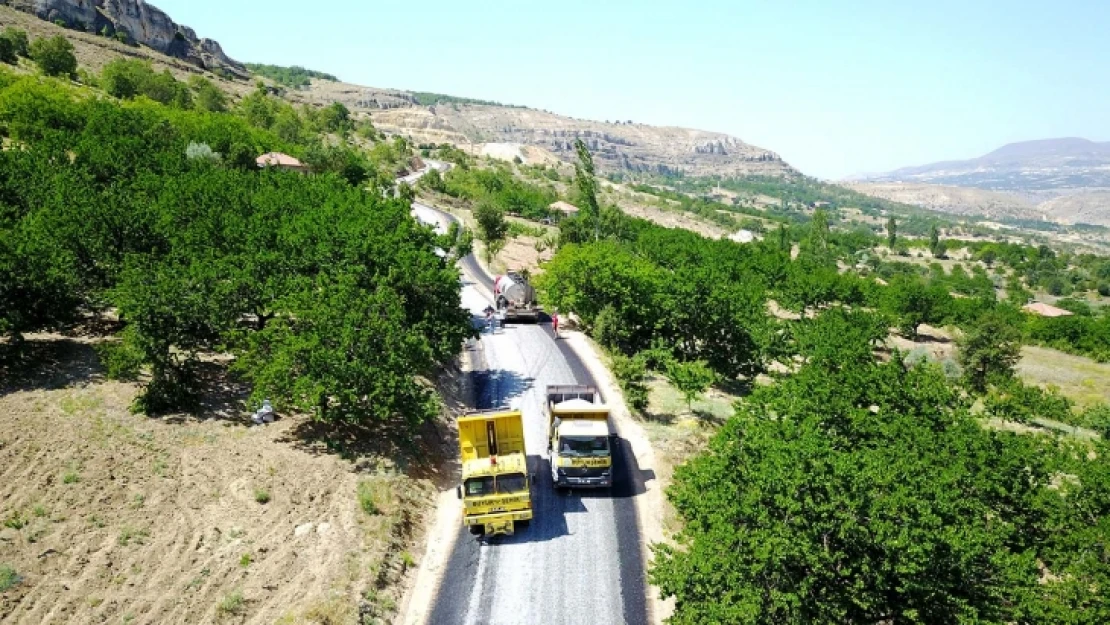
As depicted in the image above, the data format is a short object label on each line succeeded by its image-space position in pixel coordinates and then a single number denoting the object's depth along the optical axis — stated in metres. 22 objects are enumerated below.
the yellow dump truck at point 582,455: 25.92
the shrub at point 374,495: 23.42
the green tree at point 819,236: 153.62
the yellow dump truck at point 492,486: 22.78
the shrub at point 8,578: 17.30
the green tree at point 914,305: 89.06
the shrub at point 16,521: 19.53
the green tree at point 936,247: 193.00
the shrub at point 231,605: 17.91
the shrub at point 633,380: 34.12
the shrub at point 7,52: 92.25
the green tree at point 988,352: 60.12
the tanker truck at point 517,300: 49.06
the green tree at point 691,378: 33.47
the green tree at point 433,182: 111.19
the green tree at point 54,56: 95.12
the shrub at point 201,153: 63.64
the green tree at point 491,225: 70.24
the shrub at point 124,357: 26.69
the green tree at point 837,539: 16.23
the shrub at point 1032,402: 50.78
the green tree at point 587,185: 73.25
